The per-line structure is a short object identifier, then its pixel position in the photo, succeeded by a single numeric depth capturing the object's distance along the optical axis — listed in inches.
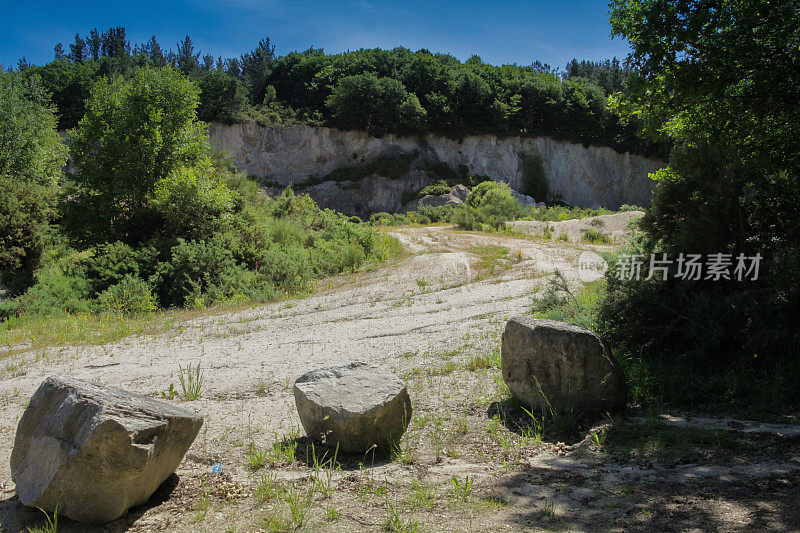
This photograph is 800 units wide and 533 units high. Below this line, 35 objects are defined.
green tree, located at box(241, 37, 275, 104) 2372.0
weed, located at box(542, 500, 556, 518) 153.5
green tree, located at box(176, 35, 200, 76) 2853.1
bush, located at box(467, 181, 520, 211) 1254.9
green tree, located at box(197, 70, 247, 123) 1904.5
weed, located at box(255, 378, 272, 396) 283.7
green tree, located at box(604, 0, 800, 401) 245.4
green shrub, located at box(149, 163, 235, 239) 663.8
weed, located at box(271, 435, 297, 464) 201.2
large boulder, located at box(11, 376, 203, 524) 150.6
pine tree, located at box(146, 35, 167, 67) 2787.9
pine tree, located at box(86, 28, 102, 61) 2977.4
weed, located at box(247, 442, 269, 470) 197.3
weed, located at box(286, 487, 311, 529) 153.8
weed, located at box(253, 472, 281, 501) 170.4
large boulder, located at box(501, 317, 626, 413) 239.6
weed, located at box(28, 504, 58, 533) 147.0
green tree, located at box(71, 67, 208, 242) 685.9
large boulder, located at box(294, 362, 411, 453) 202.7
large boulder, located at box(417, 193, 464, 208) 1786.4
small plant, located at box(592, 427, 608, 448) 212.6
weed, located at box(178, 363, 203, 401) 271.1
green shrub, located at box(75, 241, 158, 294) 600.1
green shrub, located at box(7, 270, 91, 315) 546.0
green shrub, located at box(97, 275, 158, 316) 547.5
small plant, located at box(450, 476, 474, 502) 168.5
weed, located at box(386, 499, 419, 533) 148.8
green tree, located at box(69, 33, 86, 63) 2923.2
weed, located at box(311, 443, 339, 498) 174.1
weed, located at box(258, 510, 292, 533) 150.2
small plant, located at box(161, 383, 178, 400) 269.6
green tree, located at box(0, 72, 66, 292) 690.8
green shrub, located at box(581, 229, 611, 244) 980.3
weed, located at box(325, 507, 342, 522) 156.7
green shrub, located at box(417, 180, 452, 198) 1855.3
